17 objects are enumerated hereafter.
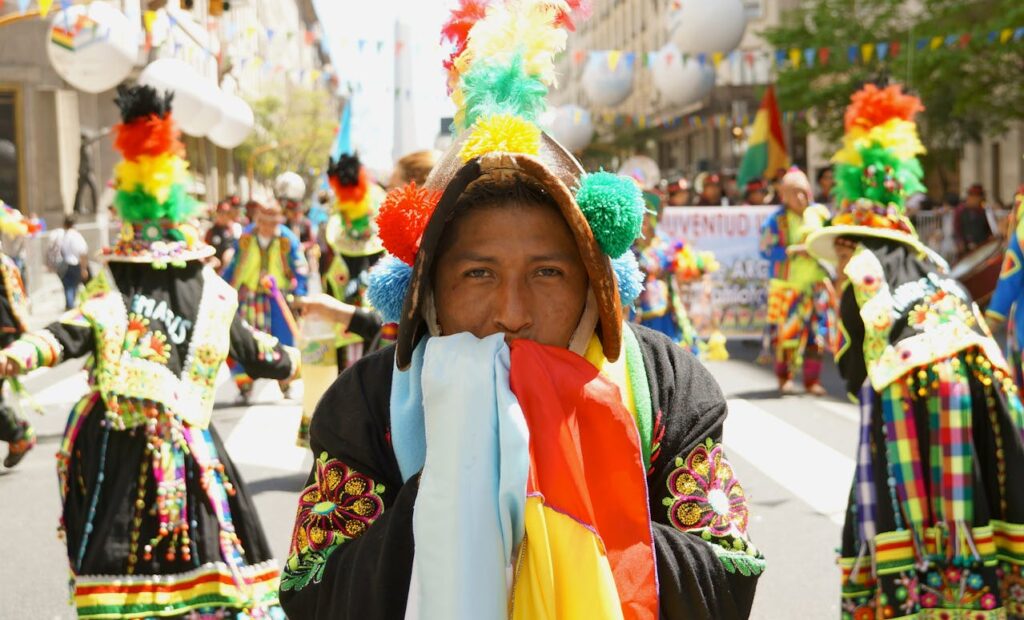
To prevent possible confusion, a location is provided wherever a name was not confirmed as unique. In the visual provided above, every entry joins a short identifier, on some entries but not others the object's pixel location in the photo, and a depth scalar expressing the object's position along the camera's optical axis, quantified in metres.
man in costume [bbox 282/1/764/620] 1.91
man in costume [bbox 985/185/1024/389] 5.92
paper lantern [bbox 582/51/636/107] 21.00
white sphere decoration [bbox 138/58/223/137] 13.10
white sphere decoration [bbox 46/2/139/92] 10.71
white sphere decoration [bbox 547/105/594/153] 30.19
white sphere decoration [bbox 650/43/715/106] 19.19
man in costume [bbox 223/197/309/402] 11.29
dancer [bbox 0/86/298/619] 4.30
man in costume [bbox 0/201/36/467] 8.52
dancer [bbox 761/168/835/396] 11.20
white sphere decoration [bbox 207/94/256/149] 14.63
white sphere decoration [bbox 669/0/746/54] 15.60
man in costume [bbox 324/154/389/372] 7.88
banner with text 15.65
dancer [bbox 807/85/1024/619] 4.24
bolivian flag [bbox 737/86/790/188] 22.84
